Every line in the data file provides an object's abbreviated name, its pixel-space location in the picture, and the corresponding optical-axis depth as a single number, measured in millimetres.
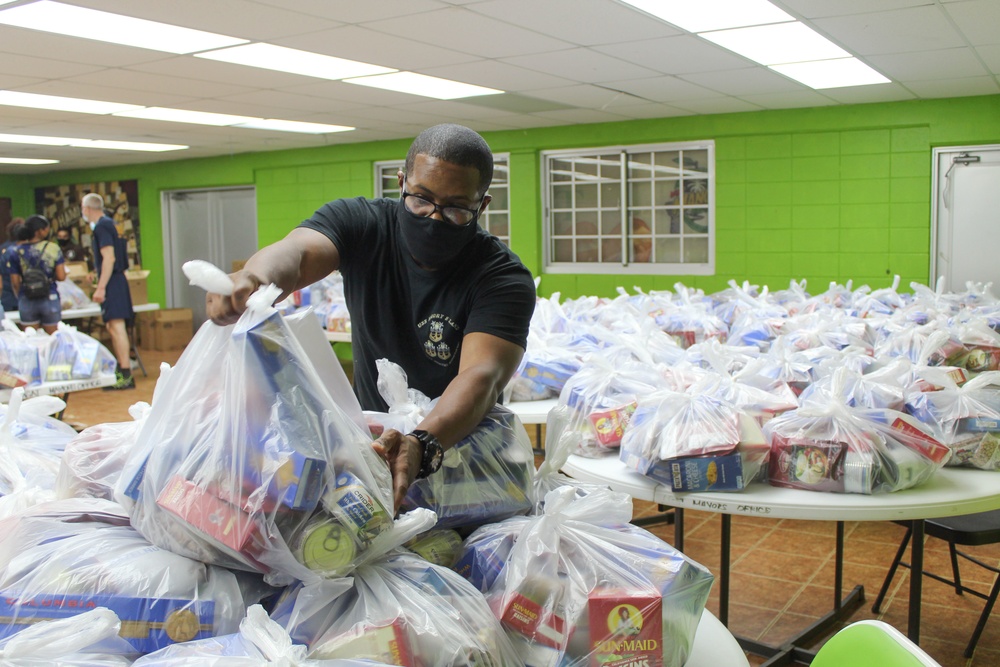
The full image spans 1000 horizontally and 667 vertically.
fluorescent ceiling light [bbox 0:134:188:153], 8375
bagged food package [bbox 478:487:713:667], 1036
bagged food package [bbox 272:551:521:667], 925
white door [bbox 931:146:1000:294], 6488
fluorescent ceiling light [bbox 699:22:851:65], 4352
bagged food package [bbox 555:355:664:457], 2340
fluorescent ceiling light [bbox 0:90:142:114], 6062
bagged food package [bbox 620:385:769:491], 1938
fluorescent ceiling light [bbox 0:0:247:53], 3852
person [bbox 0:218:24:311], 6430
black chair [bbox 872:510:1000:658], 2379
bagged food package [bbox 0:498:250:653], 924
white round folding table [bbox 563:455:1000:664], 1853
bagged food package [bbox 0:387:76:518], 1233
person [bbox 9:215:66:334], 6230
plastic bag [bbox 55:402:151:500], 1249
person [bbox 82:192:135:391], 7105
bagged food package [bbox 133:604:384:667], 851
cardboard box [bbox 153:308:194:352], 9711
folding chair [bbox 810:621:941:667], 1018
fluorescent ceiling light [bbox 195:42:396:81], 4707
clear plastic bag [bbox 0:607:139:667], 833
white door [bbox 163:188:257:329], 10648
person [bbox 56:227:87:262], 12070
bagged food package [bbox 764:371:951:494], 1920
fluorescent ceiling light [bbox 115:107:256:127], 6844
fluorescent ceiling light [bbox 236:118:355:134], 7612
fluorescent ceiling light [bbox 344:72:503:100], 5578
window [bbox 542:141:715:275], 7625
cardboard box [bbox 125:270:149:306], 9156
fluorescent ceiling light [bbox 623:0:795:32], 3836
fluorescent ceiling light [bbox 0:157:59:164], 10383
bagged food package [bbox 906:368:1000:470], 2156
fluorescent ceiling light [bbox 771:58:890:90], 5219
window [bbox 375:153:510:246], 8578
